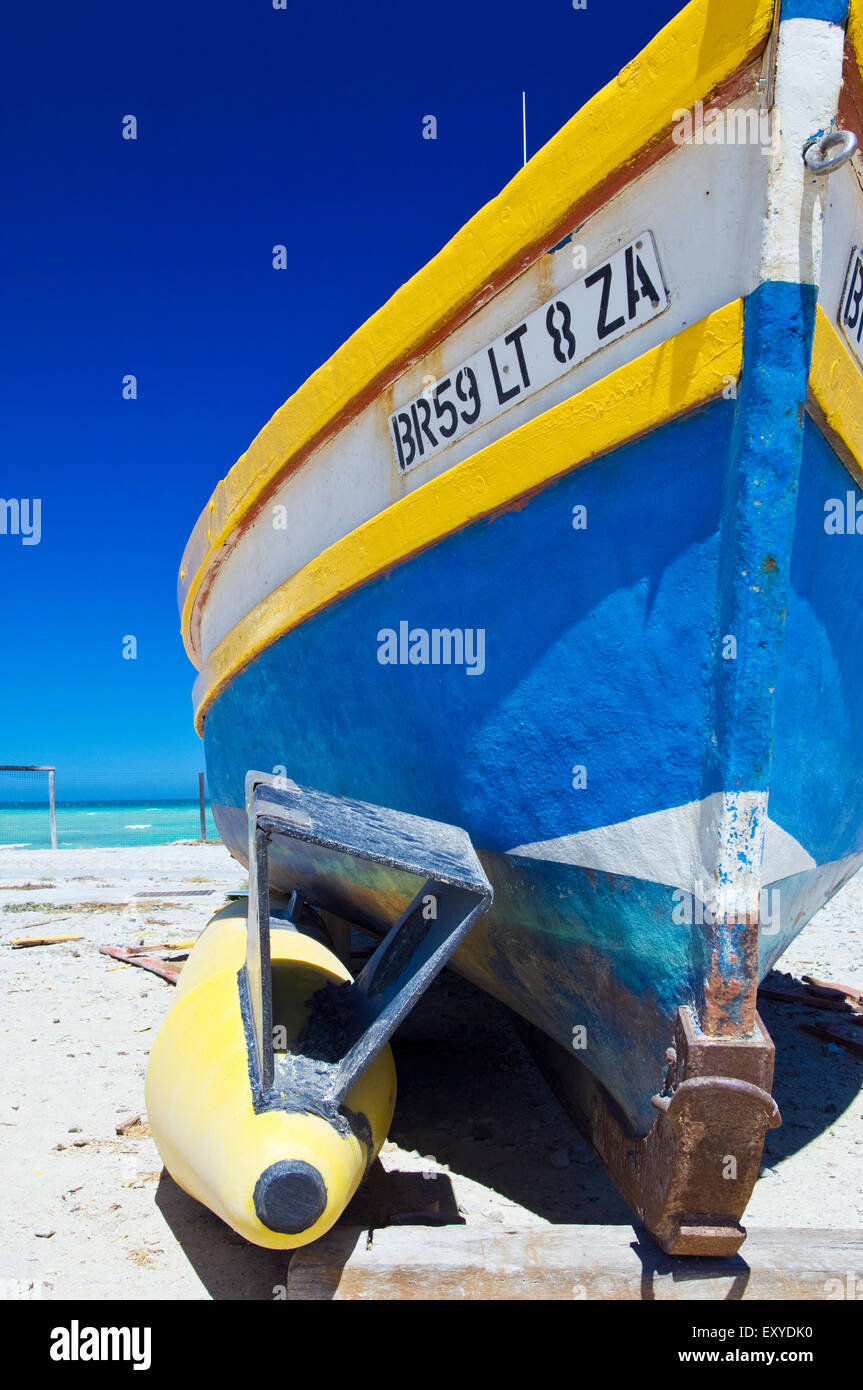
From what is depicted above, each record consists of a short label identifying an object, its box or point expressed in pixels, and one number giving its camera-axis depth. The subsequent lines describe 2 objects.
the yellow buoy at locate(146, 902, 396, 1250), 1.72
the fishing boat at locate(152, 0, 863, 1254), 1.75
